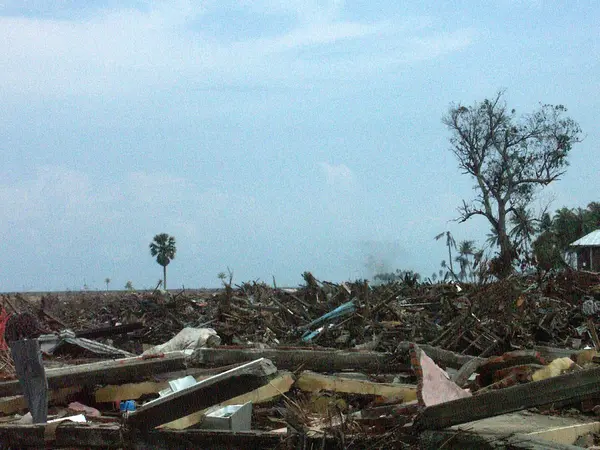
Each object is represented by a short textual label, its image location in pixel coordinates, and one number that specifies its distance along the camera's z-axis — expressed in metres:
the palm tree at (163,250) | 71.94
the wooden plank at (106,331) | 13.82
